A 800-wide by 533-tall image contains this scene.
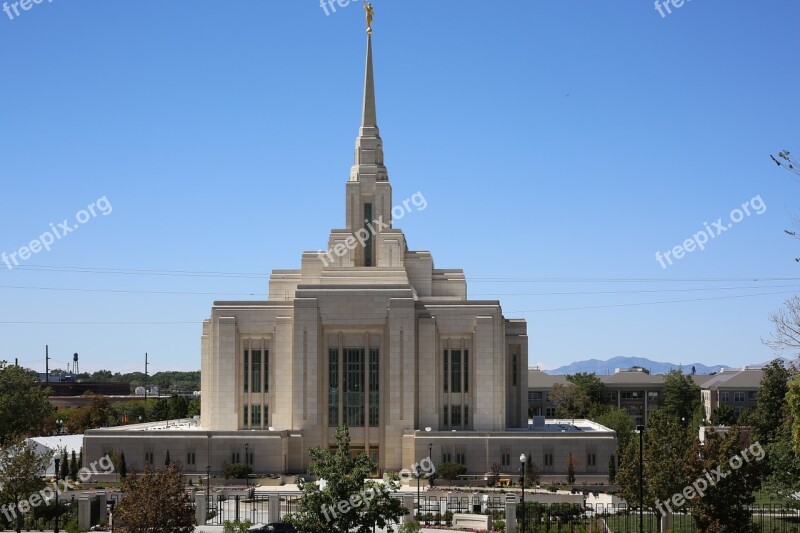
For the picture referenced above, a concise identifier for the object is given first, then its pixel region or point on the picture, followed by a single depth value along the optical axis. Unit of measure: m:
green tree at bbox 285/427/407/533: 37.19
